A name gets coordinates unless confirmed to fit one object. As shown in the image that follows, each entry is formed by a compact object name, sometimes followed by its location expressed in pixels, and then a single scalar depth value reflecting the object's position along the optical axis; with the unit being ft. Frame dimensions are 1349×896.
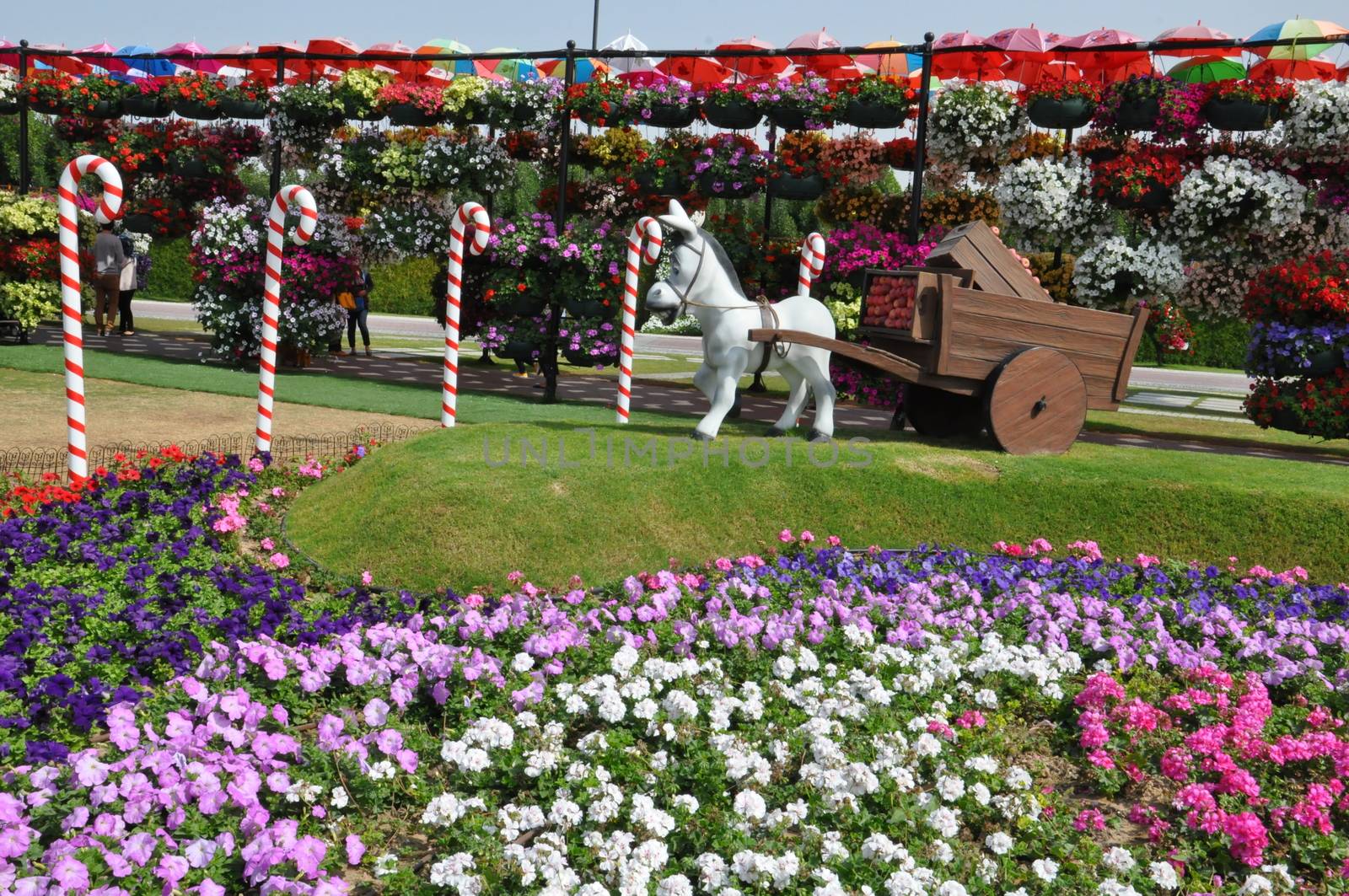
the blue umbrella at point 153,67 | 81.20
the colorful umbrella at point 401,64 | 52.75
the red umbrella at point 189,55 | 63.52
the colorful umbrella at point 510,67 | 77.87
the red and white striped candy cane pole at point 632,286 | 29.17
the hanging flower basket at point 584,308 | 45.83
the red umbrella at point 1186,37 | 40.40
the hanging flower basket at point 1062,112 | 44.37
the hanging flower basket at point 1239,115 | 42.73
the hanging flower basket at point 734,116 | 46.39
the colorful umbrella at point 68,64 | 79.44
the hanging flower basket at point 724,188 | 48.39
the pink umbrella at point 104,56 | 68.61
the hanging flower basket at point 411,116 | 50.42
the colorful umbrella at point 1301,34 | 42.07
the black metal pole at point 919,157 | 41.68
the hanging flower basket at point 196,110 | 57.93
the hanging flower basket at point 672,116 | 46.68
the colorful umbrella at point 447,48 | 71.26
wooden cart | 26.58
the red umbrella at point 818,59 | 56.90
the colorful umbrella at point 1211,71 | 59.82
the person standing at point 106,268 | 58.75
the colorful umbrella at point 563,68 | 78.64
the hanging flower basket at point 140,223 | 63.26
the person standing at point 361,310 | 59.41
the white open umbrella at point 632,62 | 67.26
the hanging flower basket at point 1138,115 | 43.78
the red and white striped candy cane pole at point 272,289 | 26.71
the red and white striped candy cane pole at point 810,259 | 33.20
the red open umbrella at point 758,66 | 65.10
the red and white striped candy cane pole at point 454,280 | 29.09
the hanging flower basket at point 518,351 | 46.96
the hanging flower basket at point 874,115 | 44.55
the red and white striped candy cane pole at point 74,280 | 23.29
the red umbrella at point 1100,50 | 43.19
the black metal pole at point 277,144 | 55.06
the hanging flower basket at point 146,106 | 60.08
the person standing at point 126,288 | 60.23
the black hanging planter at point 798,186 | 48.39
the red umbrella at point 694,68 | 66.85
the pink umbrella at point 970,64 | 61.77
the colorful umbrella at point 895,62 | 70.03
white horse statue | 26.66
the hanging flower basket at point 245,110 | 56.65
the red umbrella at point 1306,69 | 53.83
